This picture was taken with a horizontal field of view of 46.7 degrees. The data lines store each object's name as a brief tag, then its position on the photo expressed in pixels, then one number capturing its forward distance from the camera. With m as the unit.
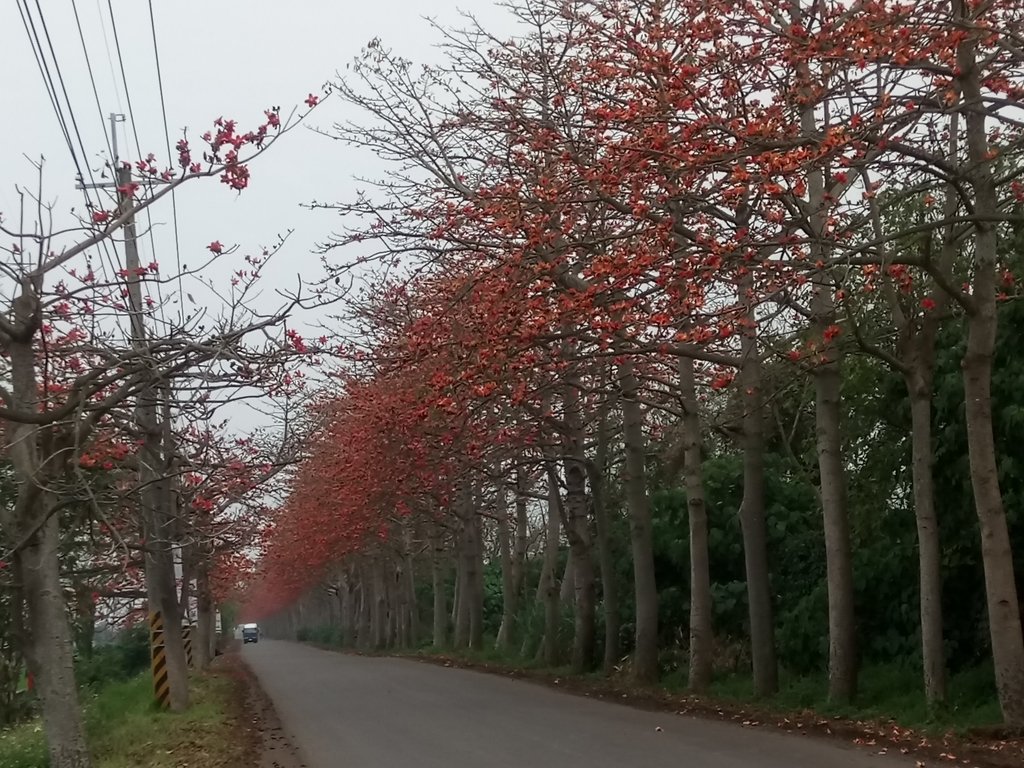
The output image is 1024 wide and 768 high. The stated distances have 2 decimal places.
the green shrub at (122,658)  34.31
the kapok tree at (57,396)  10.03
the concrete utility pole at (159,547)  14.38
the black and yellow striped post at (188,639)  27.94
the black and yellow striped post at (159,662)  18.97
